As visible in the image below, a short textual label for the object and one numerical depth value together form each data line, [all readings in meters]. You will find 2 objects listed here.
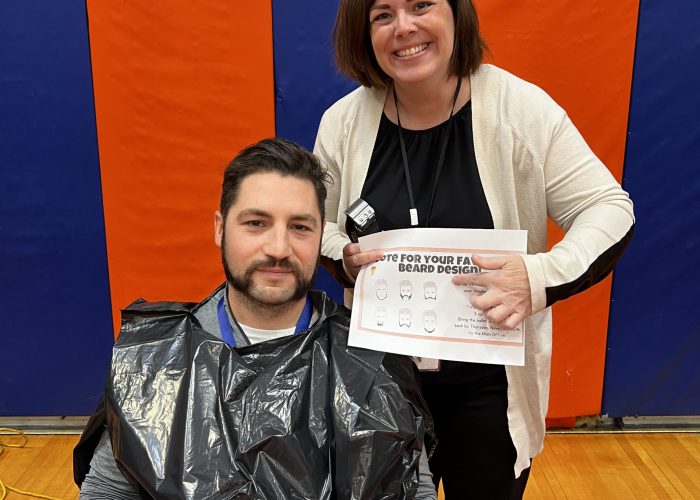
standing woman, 1.23
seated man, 1.15
